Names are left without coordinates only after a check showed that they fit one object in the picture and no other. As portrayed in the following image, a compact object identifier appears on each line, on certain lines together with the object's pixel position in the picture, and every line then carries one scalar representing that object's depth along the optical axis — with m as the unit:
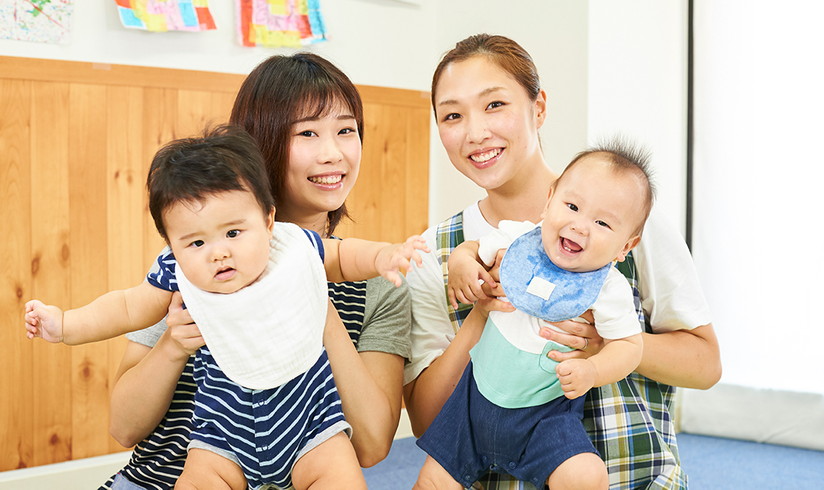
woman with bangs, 1.46
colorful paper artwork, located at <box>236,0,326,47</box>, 3.33
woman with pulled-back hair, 1.57
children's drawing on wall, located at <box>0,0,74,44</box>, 2.78
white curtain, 3.44
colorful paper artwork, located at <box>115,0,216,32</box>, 2.99
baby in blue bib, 1.38
